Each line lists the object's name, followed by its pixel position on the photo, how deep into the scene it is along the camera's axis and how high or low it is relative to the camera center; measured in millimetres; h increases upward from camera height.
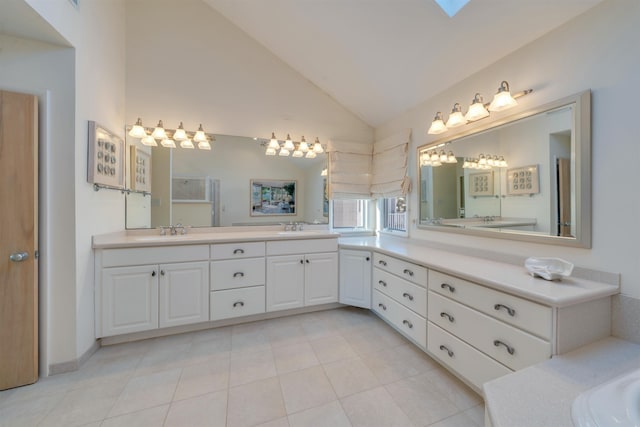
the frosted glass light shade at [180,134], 2518 +805
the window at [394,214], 2941 -12
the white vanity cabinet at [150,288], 1971 -650
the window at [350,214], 3418 -17
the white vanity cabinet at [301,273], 2490 -643
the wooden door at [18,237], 1546 -168
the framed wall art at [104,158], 1861 +447
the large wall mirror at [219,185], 2555 +311
